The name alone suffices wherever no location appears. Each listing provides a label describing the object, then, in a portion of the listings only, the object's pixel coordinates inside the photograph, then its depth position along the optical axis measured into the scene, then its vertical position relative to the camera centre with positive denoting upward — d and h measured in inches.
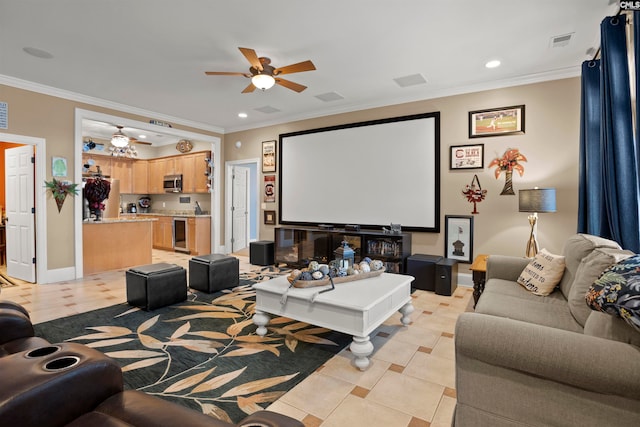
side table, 130.8 -27.7
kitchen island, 208.8 -22.2
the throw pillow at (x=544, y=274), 101.2 -20.9
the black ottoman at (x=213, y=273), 164.4 -32.3
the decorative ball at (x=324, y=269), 113.5 -20.8
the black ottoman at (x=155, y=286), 137.5 -32.8
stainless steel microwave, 321.4 +28.0
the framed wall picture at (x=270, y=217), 263.0 -5.2
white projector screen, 193.6 +24.1
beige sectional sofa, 48.9 -26.6
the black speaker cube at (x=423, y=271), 172.1 -33.1
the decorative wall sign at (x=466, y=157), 178.1 +29.9
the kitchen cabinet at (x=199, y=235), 290.8 -22.3
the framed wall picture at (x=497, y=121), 168.7 +47.4
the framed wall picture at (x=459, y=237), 181.3 -15.8
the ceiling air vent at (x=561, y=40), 127.4 +68.3
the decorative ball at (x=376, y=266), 125.4 -21.7
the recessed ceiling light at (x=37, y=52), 140.9 +71.1
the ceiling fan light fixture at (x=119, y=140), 261.1 +58.0
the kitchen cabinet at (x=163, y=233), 315.0 -21.8
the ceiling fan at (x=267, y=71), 134.2 +61.0
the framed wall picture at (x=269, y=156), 261.7 +44.9
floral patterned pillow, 47.3 -13.4
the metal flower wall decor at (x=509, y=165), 168.7 +23.8
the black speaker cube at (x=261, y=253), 238.4 -31.3
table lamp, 141.1 +4.1
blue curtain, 93.1 +18.5
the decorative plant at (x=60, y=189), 188.1 +13.4
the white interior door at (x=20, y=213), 187.0 -0.7
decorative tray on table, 109.5 -22.9
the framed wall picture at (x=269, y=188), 263.6 +18.5
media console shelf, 189.8 -22.7
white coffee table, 92.0 -30.1
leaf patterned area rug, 81.0 -44.6
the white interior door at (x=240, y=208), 301.1 +2.7
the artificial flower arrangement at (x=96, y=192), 209.0 +12.8
